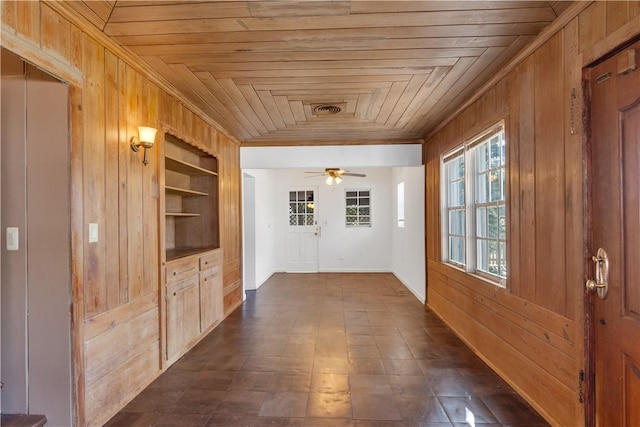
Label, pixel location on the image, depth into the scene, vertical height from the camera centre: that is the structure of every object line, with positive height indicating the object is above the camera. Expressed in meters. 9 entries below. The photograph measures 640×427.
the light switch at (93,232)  2.04 -0.09
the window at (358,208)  8.01 +0.14
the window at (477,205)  2.83 +0.07
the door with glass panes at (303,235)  7.97 -0.47
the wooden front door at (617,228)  1.50 -0.08
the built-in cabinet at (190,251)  3.08 -0.39
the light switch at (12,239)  1.93 -0.12
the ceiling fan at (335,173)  6.27 +0.78
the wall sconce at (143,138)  2.48 +0.58
